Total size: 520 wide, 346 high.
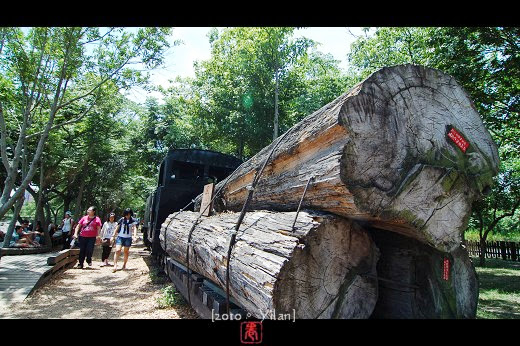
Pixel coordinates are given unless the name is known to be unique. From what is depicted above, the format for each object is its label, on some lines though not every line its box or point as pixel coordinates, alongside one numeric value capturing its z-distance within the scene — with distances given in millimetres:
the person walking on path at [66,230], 15070
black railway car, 7855
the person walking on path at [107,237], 9898
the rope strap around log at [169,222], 6148
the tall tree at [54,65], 8438
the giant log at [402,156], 2213
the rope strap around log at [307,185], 2424
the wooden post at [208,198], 4539
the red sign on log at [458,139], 2430
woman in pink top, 8672
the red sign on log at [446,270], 2559
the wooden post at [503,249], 19750
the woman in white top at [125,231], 8527
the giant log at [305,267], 2107
